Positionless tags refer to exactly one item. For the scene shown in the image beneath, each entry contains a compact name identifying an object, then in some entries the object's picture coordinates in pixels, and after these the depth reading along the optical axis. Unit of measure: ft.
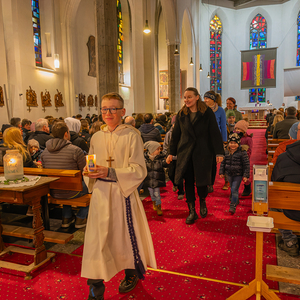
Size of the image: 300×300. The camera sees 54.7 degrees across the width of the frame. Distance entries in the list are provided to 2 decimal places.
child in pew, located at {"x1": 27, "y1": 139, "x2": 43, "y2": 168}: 14.92
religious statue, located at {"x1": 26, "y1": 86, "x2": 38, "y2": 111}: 44.11
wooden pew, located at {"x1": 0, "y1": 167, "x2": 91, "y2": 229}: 11.26
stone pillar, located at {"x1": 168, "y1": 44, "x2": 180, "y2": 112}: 56.13
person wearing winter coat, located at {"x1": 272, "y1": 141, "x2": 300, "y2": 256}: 8.43
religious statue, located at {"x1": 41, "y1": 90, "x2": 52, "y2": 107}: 47.68
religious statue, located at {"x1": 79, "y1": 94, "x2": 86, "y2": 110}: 56.55
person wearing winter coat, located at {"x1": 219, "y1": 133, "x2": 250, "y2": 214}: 13.87
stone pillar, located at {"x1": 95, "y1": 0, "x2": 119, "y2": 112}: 25.17
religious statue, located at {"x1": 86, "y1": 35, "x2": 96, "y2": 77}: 59.98
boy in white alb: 7.08
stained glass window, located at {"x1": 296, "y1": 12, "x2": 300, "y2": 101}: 93.43
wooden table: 9.15
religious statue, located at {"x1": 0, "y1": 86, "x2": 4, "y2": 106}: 39.24
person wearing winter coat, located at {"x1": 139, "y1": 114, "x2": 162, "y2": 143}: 19.15
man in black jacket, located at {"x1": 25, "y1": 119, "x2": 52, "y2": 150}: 16.25
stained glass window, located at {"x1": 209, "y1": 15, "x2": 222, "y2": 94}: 99.40
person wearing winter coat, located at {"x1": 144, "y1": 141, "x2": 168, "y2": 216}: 14.02
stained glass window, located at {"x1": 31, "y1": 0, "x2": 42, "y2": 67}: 47.91
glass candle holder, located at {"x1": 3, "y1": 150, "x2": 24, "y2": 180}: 9.55
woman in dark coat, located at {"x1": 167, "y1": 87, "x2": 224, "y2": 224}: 12.07
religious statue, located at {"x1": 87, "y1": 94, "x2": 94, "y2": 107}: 59.36
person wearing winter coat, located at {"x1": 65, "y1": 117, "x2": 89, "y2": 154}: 15.54
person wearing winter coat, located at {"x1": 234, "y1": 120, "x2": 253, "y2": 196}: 15.57
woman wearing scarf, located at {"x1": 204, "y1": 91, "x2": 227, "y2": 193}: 15.10
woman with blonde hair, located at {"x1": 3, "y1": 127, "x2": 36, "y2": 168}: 11.67
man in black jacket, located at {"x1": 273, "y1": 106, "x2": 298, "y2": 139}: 21.53
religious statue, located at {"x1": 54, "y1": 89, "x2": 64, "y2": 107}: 51.03
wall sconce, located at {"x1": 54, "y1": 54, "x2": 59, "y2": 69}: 50.03
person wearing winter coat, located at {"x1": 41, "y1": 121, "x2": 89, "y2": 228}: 11.83
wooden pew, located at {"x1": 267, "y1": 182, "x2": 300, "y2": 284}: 7.36
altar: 80.48
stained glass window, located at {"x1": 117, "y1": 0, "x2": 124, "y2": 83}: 69.05
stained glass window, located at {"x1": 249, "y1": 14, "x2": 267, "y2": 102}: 99.60
